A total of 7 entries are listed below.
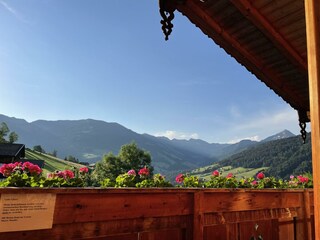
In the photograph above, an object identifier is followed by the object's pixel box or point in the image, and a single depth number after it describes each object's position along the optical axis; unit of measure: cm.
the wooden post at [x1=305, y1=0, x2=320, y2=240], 164
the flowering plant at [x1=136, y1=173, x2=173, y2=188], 398
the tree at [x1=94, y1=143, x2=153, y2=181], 5494
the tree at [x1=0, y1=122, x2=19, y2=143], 6666
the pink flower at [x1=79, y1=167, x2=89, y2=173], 349
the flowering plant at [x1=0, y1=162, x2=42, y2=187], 272
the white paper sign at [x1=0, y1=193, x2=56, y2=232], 239
